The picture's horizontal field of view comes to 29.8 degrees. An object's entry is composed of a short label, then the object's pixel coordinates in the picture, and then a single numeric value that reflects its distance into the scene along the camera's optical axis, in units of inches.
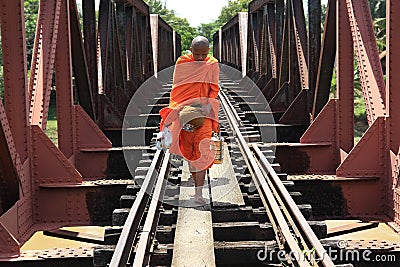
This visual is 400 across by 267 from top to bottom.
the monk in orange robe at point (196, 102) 254.1
